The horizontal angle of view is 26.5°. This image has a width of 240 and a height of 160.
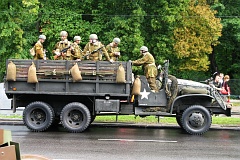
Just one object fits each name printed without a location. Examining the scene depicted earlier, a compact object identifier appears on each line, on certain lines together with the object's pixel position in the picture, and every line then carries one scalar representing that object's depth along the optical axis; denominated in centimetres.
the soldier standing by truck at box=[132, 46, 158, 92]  1505
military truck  1452
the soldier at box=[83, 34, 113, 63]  1546
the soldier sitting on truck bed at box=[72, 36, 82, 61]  1559
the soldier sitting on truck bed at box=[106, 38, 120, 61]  1580
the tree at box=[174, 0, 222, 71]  3566
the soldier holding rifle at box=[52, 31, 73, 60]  1574
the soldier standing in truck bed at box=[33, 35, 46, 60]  1558
